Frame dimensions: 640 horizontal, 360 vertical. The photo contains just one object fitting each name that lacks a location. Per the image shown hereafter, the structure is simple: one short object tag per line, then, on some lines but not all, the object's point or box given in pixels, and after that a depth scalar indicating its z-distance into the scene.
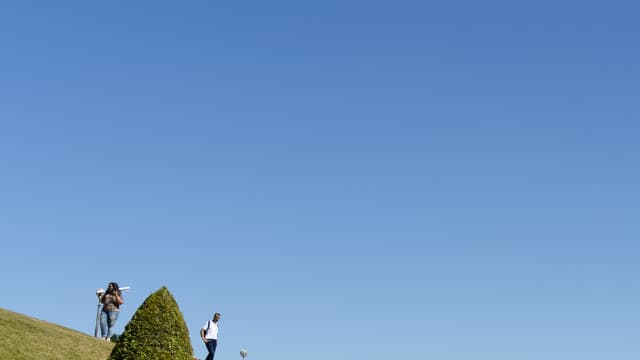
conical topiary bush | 26.23
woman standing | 37.53
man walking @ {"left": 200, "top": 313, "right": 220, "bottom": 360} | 34.28
